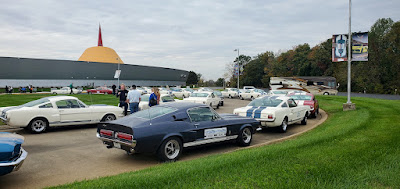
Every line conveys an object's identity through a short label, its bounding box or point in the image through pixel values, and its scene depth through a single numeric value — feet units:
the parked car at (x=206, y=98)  67.87
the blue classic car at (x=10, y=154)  15.62
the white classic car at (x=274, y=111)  35.14
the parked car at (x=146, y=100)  51.70
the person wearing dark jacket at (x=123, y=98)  45.19
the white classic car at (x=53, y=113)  33.24
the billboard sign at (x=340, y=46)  57.36
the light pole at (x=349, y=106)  56.08
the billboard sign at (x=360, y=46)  54.60
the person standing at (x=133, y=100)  42.29
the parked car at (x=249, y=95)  111.63
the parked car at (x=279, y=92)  84.64
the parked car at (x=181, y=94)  120.78
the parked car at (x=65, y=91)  142.53
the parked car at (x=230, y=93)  127.24
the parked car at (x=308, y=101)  52.29
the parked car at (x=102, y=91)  154.92
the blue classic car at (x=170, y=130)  21.33
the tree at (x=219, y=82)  460.30
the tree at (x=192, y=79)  438.81
